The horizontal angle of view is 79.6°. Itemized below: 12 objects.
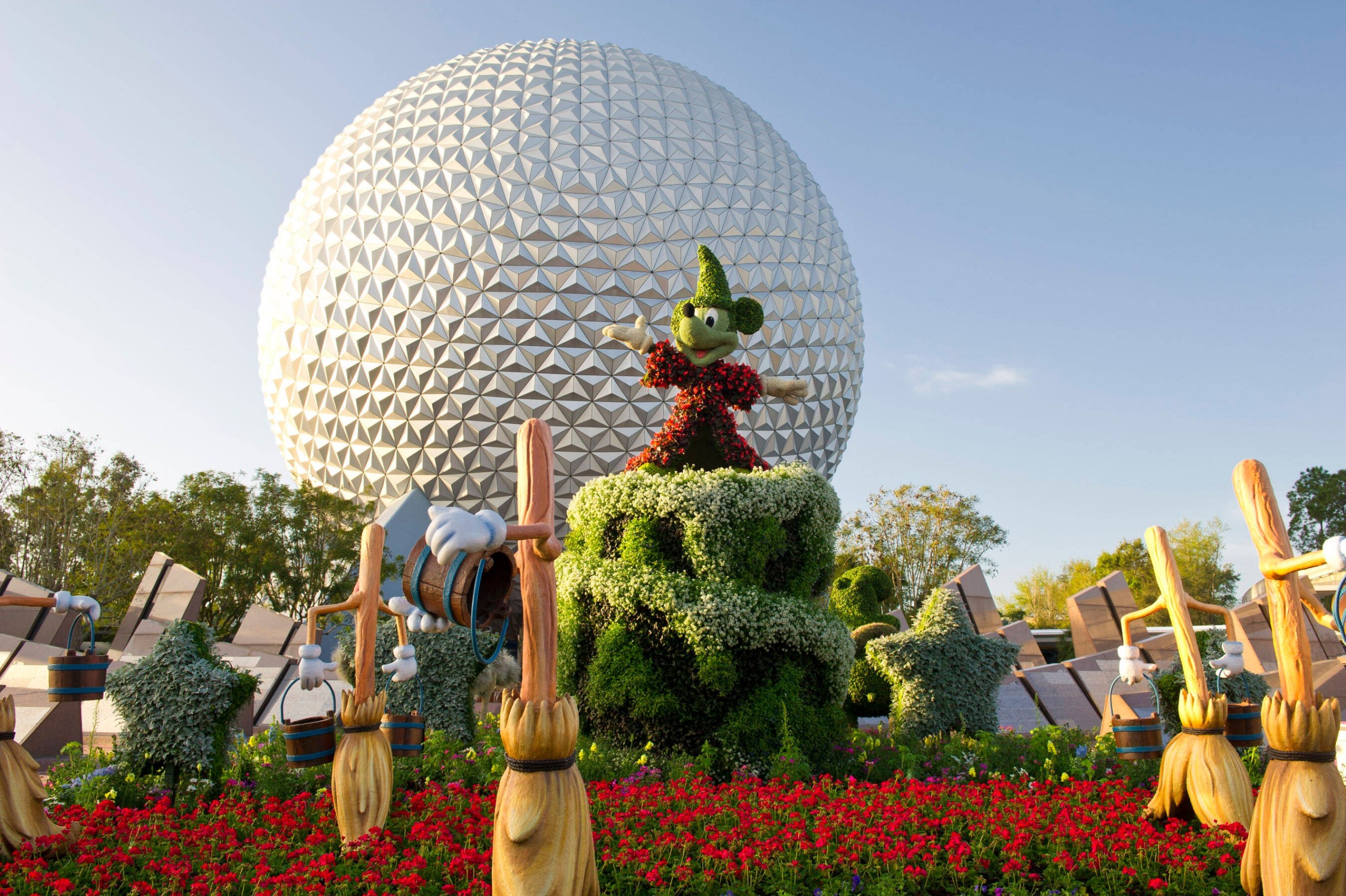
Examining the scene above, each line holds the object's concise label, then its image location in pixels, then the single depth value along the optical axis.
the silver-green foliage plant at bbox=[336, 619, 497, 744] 8.41
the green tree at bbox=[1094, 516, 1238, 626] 34.91
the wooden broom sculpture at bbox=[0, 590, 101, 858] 4.87
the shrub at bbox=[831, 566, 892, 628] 13.57
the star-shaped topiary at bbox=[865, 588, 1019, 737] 8.77
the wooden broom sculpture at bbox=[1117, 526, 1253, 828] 5.16
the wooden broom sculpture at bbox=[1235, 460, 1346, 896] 3.73
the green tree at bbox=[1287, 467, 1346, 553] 37.81
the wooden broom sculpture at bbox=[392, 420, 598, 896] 3.40
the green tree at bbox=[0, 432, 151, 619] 21.20
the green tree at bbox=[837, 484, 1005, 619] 29.45
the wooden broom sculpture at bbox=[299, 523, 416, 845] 5.03
